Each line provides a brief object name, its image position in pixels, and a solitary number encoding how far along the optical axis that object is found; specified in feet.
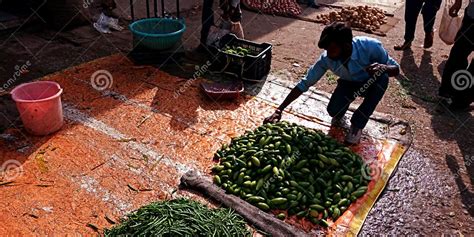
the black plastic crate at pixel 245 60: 18.57
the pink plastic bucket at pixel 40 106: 13.61
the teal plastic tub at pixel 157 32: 19.49
